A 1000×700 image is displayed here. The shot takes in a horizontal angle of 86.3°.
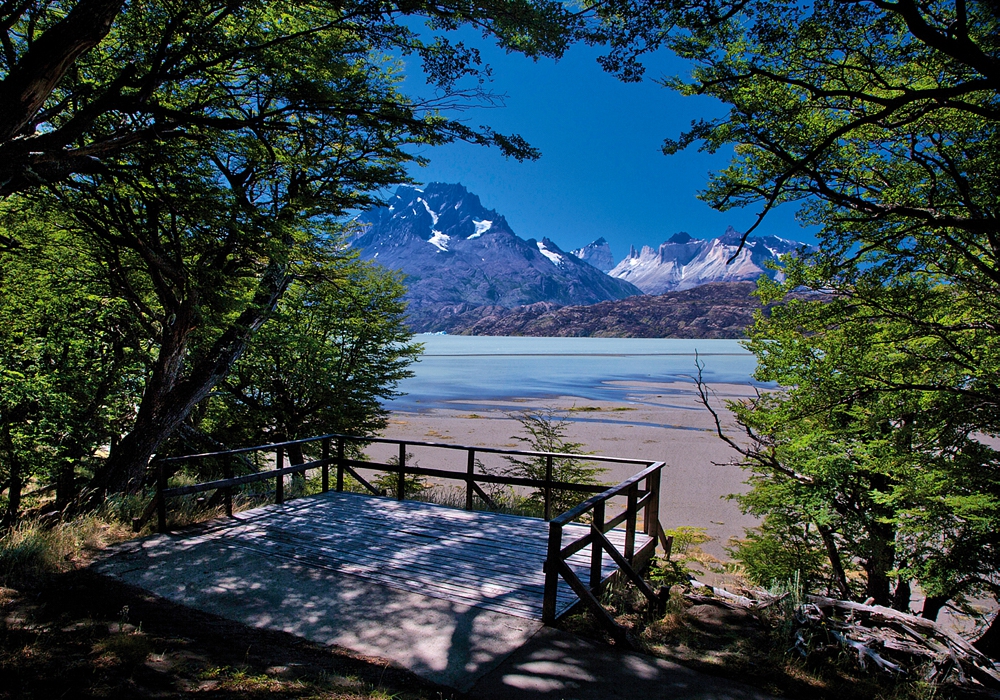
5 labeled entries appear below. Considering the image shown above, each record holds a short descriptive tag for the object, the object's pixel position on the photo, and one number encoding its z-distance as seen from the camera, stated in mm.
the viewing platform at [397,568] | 4410
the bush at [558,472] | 13336
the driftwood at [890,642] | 4234
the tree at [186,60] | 4570
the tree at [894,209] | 5691
